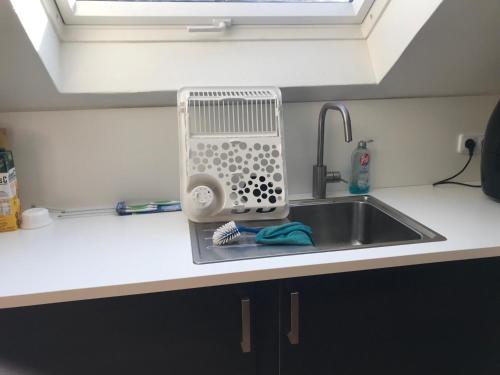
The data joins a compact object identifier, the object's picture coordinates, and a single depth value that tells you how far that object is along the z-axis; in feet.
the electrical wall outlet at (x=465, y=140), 5.27
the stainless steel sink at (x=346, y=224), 3.76
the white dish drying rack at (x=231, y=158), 4.06
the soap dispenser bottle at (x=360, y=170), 4.88
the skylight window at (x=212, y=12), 4.13
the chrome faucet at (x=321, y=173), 4.45
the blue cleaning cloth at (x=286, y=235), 3.53
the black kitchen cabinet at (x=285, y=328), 3.01
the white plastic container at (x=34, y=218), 3.96
